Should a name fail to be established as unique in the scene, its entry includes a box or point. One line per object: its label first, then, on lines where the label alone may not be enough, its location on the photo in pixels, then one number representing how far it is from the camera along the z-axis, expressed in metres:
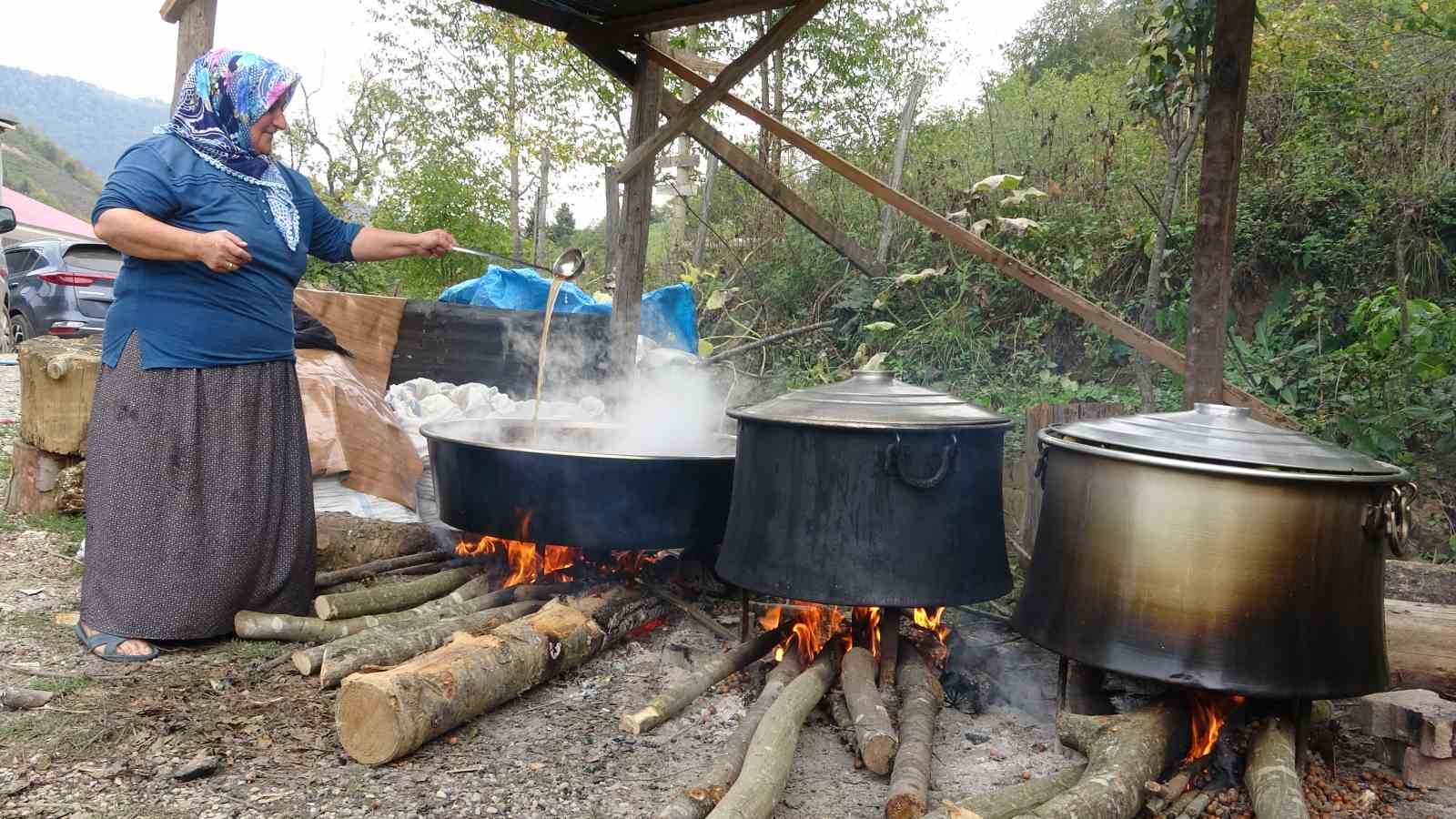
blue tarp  7.43
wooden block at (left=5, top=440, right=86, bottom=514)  5.18
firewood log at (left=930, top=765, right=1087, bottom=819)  2.20
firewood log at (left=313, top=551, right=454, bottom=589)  4.18
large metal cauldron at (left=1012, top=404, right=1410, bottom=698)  2.45
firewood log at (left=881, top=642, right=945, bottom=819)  2.32
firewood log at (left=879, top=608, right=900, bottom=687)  3.25
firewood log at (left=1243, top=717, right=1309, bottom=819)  2.21
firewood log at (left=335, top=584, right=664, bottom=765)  2.61
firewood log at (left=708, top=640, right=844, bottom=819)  2.24
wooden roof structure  3.53
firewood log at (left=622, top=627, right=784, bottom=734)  2.88
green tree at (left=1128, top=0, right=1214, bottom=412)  4.80
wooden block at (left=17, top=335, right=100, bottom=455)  4.91
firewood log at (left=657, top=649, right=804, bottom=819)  2.26
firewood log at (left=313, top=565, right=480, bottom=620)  3.74
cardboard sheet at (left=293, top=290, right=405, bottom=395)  6.41
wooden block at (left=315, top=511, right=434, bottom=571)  4.40
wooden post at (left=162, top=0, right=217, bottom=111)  4.26
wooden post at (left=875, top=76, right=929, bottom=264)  10.08
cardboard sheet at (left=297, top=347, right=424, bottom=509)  5.10
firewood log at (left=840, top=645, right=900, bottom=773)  2.66
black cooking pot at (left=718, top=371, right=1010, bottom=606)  3.09
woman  3.29
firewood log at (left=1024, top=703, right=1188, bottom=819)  2.21
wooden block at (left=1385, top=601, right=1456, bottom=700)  3.06
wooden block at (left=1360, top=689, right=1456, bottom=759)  2.65
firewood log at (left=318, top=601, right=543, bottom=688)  3.12
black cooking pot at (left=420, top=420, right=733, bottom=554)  3.72
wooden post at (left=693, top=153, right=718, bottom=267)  12.41
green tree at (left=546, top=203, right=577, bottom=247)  23.94
